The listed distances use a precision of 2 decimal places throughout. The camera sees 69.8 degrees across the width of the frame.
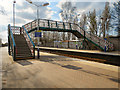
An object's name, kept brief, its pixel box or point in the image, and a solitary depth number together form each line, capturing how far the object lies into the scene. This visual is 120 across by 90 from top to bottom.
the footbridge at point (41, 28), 10.73
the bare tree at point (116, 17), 22.18
